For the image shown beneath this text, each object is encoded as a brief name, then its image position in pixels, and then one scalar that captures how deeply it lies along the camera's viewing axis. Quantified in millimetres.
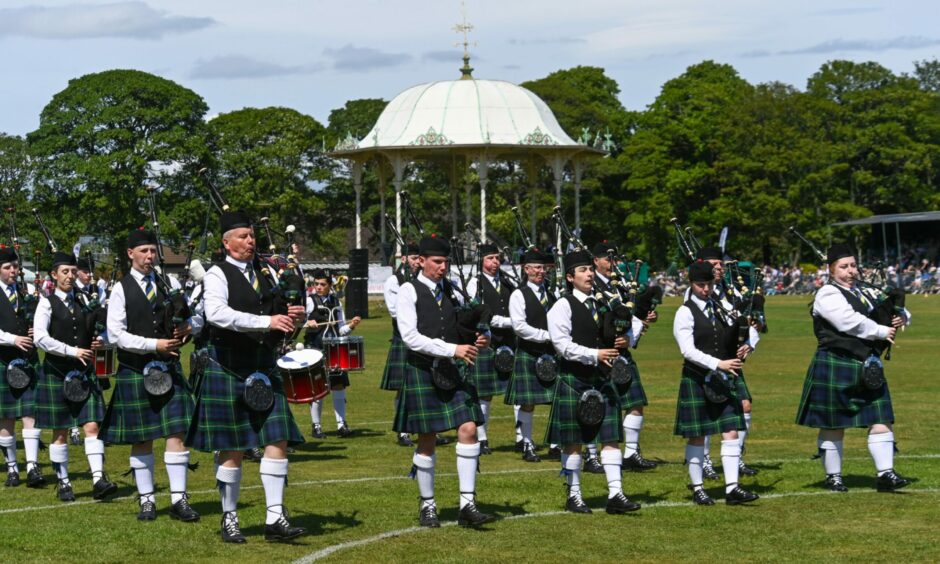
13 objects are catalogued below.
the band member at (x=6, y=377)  11938
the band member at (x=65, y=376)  11180
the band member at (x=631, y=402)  12109
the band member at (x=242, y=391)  9094
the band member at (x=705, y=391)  10570
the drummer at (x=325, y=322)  14672
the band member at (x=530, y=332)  12680
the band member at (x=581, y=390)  10023
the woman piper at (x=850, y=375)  10867
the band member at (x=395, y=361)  14286
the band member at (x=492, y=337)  14023
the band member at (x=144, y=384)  10031
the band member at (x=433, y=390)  9617
